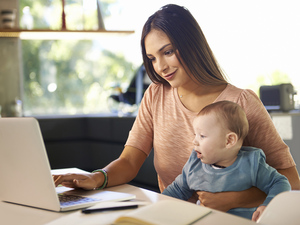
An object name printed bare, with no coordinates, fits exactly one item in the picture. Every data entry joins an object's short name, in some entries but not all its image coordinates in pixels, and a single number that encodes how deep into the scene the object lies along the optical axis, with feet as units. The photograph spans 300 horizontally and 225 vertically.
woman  4.88
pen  3.25
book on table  2.75
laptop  3.51
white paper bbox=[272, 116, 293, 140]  10.75
